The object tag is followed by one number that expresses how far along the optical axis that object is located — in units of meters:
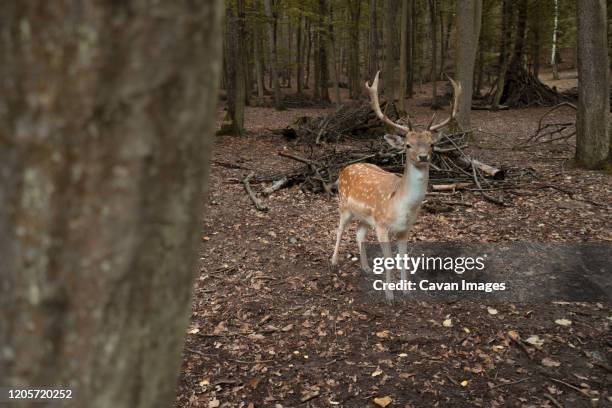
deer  4.12
